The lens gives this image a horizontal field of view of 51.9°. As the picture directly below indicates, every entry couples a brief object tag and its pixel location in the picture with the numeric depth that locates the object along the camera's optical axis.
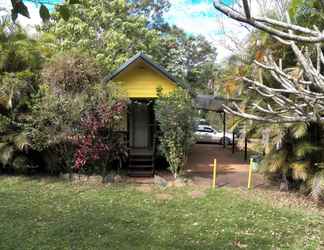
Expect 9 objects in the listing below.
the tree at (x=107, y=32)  21.34
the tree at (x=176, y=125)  10.79
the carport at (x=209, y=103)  18.22
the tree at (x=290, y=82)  1.29
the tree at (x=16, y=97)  10.80
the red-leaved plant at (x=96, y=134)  10.50
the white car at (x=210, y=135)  23.58
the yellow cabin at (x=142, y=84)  11.95
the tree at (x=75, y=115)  10.48
